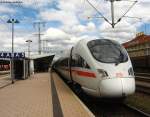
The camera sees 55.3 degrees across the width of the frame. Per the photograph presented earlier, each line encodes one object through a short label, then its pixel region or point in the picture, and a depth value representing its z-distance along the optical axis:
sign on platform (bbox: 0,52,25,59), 15.61
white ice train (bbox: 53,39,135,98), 5.69
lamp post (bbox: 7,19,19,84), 14.46
